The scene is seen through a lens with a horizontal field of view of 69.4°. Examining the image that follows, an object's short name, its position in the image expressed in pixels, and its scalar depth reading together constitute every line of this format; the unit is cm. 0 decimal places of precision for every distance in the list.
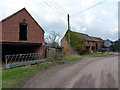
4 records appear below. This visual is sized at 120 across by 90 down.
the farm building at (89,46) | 1724
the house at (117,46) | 3516
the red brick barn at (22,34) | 999
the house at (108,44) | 3664
